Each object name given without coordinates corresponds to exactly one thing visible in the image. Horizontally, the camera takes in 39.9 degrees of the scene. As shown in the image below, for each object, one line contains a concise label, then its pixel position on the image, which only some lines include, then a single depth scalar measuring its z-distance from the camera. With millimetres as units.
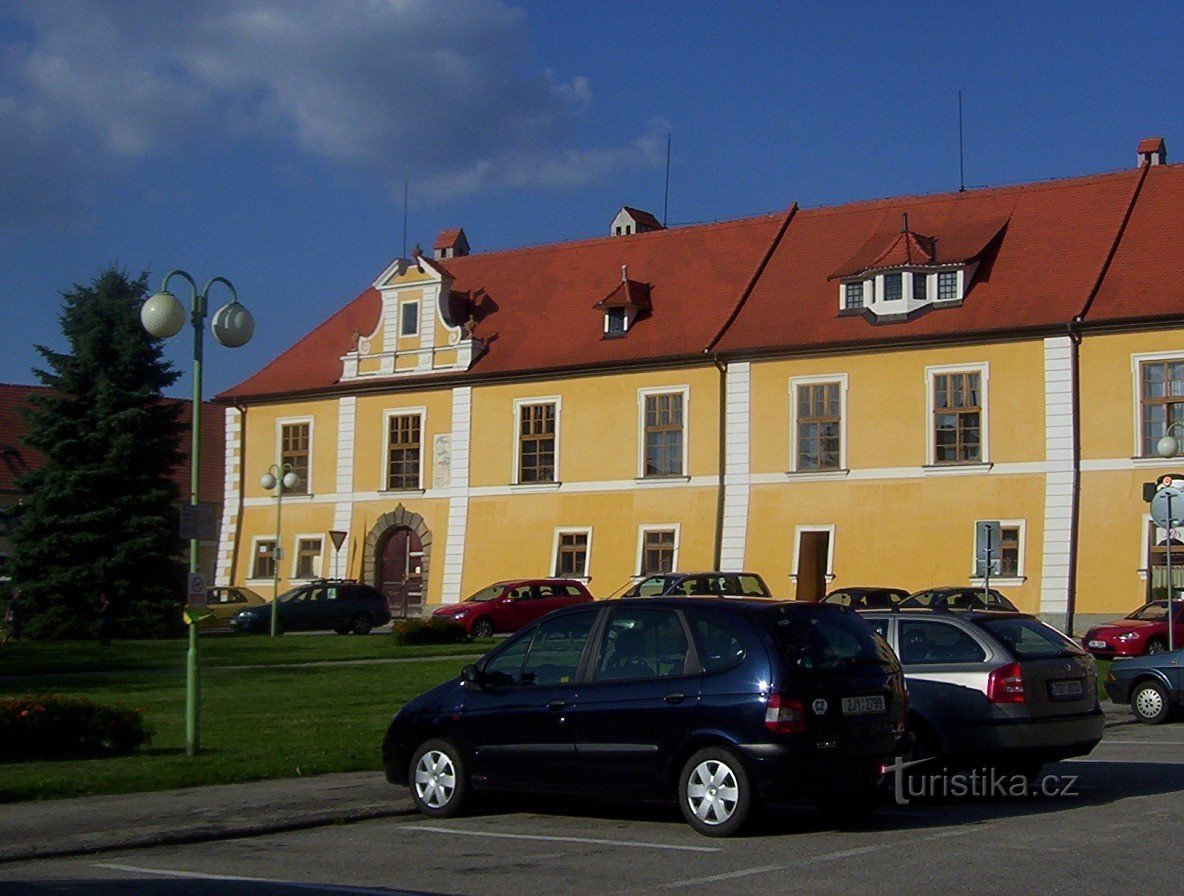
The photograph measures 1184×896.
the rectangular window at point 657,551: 44406
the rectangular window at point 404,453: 49594
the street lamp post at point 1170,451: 26297
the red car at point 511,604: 39531
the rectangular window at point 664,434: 44781
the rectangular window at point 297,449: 52062
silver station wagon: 13773
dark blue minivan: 11594
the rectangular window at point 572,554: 45906
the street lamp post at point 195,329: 16297
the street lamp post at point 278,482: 46656
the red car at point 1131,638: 30766
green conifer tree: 46344
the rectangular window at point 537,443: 47000
